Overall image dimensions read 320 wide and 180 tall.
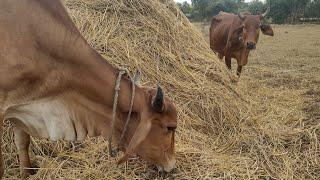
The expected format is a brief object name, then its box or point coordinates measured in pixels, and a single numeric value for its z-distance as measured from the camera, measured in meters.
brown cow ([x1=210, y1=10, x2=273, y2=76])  5.10
